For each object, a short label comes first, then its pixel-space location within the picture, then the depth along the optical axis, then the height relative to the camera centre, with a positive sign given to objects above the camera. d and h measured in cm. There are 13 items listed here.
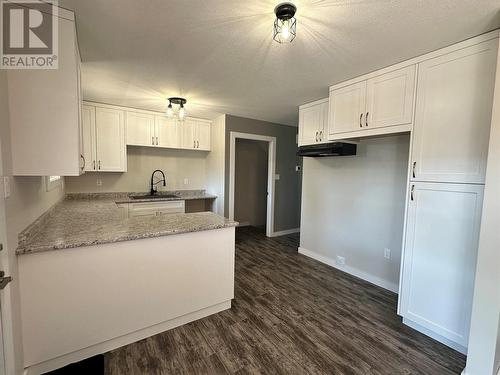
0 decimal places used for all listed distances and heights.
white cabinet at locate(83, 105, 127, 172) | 352 +44
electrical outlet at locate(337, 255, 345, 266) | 328 -125
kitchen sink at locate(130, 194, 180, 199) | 405 -50
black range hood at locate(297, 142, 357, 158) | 285 +30
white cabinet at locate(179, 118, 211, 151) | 432 +67
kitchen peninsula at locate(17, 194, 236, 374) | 152 -86
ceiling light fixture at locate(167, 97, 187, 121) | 315 +87
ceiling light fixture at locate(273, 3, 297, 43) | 139 +96
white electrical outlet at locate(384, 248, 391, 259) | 277 -95
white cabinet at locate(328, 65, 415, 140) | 209 +70
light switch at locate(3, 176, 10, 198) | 121 -12
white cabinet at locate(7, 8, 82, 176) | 138 +31
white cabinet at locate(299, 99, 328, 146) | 324 +73
